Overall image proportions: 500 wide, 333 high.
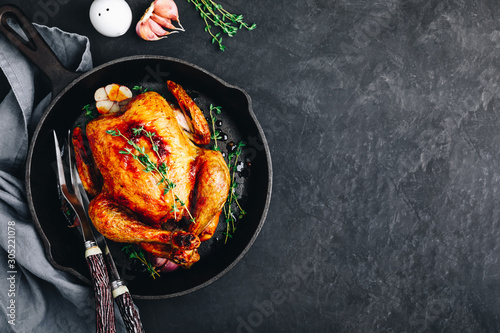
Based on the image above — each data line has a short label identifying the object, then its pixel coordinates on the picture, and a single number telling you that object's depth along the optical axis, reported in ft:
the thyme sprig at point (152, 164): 5.71
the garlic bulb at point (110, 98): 6.79
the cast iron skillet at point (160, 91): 6.27
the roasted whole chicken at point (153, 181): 5.80
